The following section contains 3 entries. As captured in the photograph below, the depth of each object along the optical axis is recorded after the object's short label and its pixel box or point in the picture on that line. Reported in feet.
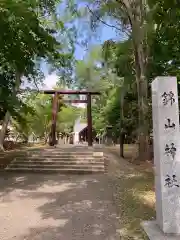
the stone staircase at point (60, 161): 21.57
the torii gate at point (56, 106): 36.54
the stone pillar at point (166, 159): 9.27
